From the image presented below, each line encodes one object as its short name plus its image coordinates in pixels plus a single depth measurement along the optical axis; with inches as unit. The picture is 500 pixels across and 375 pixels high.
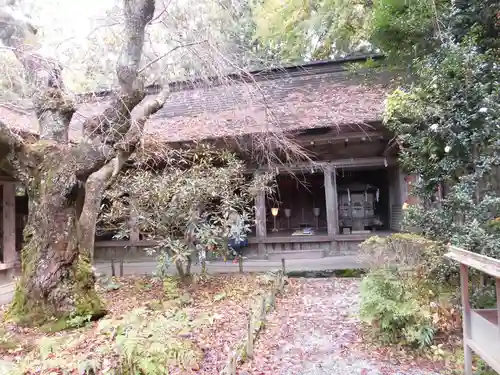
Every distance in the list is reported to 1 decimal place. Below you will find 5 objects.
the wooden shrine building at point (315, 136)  350.9
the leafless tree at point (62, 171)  195.5
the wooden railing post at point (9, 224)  367.9
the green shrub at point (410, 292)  161.6
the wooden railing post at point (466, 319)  134.0
